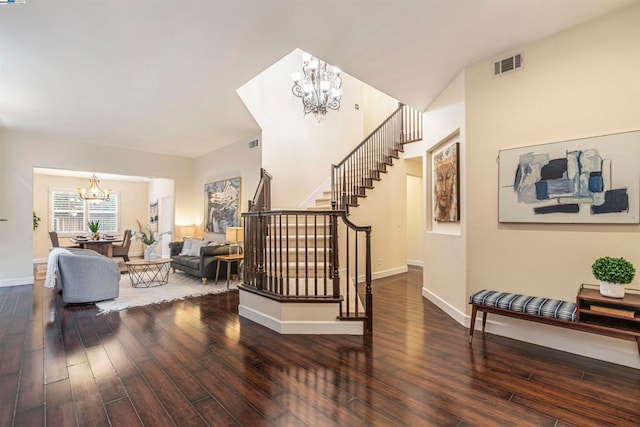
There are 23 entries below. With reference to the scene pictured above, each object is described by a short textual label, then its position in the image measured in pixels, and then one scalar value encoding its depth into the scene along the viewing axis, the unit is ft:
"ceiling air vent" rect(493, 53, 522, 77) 10.47
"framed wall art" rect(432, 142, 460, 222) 12.84
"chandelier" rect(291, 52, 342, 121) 15.70
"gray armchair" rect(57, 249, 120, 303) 14.69
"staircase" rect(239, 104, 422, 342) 11.02
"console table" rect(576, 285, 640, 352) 7.66
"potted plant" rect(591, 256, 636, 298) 7.82
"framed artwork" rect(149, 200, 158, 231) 34.20
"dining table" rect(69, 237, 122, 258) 25.20
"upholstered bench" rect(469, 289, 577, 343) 8.54
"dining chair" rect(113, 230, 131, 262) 28.12
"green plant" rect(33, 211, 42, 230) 30.66
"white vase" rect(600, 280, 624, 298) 7.96
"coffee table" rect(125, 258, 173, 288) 18.33
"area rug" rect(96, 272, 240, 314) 14.90
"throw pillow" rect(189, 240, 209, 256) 21.69
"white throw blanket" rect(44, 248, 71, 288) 14.93
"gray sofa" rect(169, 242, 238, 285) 19.35
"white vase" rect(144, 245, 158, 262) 19.15
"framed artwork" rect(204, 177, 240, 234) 22.86
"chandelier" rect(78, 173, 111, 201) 28.12
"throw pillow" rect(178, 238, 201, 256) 22.73
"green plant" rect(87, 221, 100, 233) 26.90
